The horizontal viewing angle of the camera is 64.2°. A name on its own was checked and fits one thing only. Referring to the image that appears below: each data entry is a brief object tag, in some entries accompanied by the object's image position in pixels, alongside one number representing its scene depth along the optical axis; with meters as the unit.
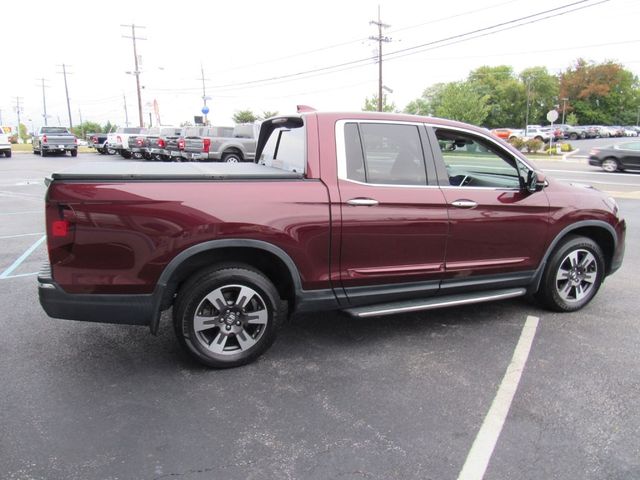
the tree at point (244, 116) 76.51
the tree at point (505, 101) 105.44
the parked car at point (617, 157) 22.42
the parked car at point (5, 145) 31.06
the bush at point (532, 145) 37.53
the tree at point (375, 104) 55.41
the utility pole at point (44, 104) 95.74
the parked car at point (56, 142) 31.77
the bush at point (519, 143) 38.16
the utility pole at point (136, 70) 46.78
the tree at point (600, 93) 103.69
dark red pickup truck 3.32
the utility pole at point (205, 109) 44.64
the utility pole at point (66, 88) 75.79
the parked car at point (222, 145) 18.94
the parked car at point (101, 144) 37.50
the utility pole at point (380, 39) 40.03
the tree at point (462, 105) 55.75
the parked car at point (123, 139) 31.03
